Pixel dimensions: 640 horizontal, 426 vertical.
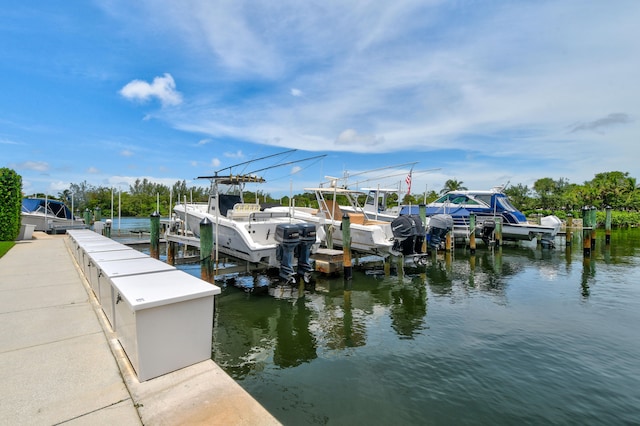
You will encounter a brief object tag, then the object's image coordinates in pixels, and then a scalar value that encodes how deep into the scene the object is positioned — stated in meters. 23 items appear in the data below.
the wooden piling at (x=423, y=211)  16.19
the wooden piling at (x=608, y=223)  20.58
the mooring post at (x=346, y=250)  10.75
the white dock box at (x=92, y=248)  5.74
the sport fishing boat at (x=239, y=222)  9.07
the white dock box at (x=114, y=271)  3.59
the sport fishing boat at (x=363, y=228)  11.23
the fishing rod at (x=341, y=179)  14.08
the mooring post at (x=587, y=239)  16.00
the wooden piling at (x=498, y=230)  19.38
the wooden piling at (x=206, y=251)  7.89
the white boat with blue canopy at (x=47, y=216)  20.77
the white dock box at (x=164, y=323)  2.61
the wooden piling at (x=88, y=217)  20.10
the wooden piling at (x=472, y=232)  17.31
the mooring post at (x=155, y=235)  11.26
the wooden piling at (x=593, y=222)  17.34
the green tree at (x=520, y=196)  51.28
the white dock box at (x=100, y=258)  4.55
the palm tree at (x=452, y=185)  60.44
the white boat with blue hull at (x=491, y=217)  19.84
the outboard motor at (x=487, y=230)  19.69
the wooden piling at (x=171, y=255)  11.12
